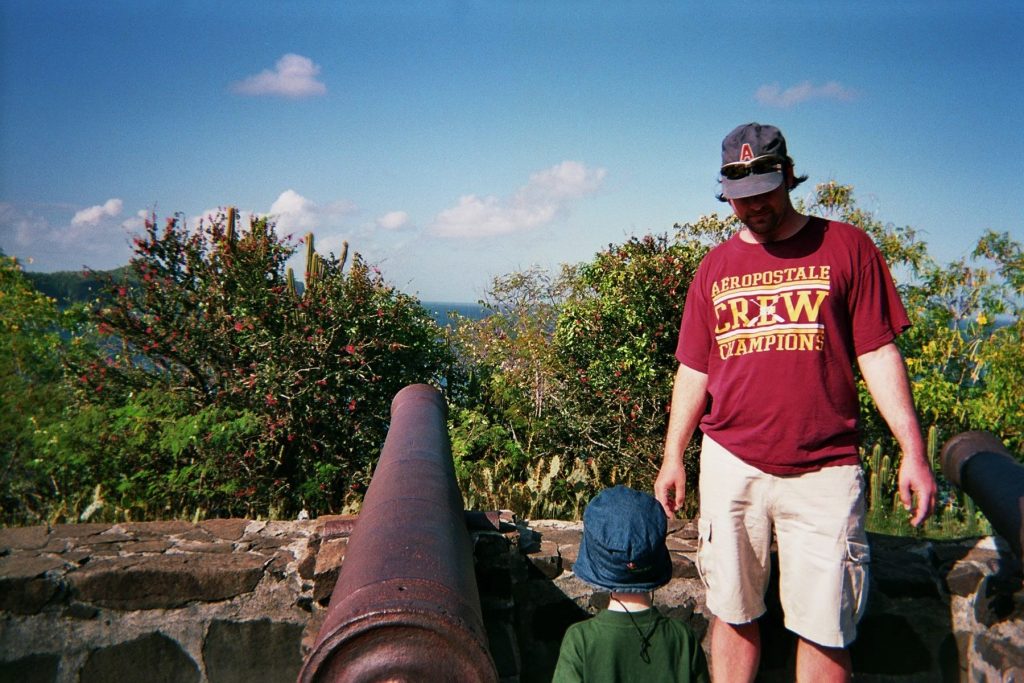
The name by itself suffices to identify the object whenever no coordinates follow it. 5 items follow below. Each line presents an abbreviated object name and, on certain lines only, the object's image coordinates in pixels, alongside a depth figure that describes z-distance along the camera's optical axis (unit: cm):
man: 241
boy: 192
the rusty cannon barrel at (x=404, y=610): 154
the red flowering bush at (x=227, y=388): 551
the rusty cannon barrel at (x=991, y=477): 285
